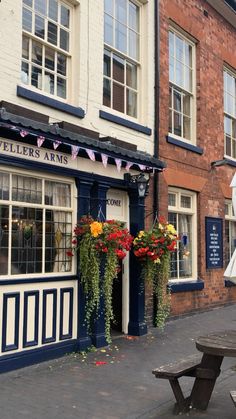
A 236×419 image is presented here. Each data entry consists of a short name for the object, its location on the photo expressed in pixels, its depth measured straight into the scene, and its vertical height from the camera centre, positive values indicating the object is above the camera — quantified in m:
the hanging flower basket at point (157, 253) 8.60 -0.04
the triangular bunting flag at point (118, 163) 8.27 +1.43
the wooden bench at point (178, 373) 5.02 -1.23
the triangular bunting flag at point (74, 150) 7.30 +1.45
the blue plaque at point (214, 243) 11.85 +0.20
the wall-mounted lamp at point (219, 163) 11.99 +2.10
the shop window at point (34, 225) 6.86 +0.37
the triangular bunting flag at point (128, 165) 8.63 +1.46
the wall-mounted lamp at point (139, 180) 8.98 +1.25
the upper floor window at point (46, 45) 7.39 +3.11
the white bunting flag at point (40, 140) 6.72 +1.47
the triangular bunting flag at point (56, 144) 6.95 +1.46
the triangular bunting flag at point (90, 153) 7.57 +1.46
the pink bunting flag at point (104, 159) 7.94 +1.44
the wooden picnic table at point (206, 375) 5.27 -1.29
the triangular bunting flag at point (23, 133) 6.42 +1.49
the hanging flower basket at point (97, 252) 7.49 -0.02
